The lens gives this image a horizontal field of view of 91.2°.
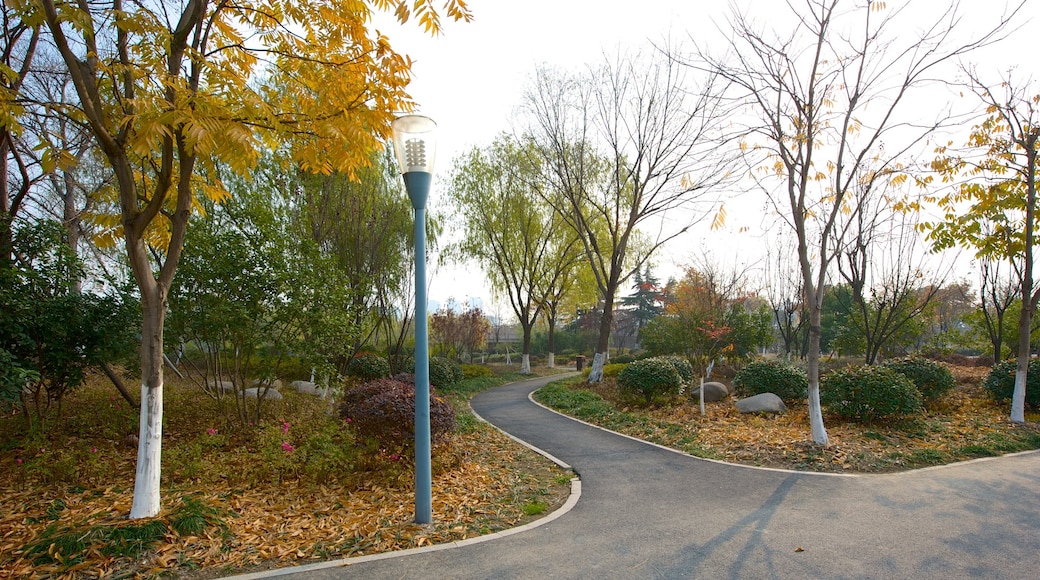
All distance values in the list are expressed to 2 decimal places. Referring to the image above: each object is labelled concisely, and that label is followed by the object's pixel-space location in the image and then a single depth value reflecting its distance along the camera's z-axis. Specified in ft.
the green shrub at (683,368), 38.29
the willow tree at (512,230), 66.28
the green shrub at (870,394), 25.57
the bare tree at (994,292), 46.37
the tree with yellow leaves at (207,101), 12.07
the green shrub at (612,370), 57.52
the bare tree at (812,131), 22.99
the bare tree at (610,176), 45.14
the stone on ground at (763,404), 31.45
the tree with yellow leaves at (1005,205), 28.73
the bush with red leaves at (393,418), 18.74
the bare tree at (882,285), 42.19
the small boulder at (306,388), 40.90
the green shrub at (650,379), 34.45
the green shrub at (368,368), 46.09
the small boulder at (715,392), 37.50
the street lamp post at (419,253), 14.30
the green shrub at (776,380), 33.63
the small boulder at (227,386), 35.96
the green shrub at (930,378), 30.60
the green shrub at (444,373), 50.16
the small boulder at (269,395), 32.72
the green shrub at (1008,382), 29.66
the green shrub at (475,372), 63.72
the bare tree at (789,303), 56.08
